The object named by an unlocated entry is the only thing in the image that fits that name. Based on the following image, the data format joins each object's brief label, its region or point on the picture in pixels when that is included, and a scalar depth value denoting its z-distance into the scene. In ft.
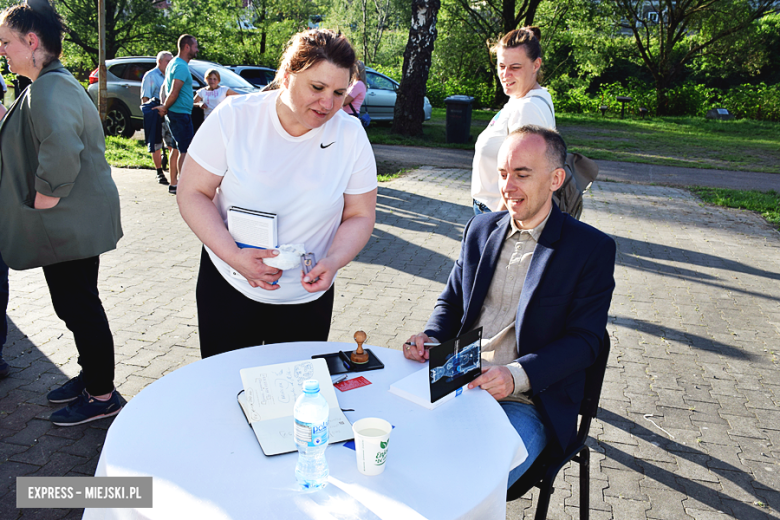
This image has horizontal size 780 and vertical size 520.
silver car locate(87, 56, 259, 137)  40.09
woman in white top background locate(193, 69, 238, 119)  30.40
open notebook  5.38
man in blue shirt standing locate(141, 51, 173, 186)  29.04
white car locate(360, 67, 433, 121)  56.49
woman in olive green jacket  8.82
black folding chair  6.80
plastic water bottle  4.75
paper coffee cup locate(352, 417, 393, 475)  4.83
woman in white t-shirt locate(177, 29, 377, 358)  7.04
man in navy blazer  6.97
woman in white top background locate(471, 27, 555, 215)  11.82
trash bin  47.09
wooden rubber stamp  6.84
